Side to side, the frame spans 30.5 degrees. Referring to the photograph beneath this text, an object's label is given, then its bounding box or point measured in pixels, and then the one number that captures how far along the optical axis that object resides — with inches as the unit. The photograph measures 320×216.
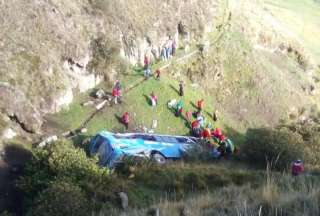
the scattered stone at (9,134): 1116.5
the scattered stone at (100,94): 1428.0
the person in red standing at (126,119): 1359.5
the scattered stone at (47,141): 1083.2
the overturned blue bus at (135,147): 1070.4
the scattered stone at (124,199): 784.9
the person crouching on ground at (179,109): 1496.1
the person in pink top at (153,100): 1482.5
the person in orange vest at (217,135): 1330.2
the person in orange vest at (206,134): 1327.5
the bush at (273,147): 1160.2
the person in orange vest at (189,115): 1510.6
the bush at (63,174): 828.6
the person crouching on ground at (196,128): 1416.6
